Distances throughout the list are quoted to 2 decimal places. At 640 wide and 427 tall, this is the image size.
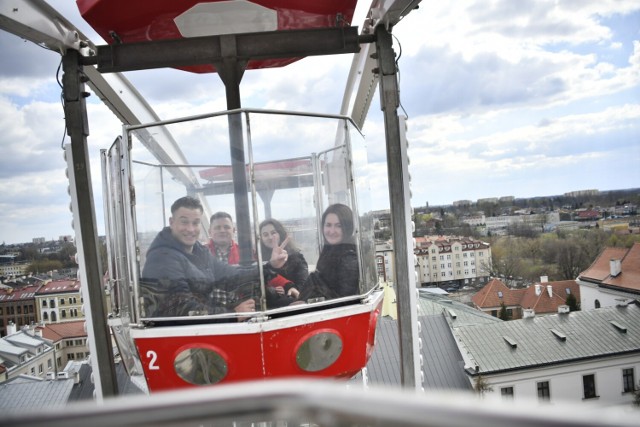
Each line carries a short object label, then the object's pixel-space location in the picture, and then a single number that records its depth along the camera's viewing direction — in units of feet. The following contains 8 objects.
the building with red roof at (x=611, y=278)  125.70
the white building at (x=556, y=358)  89.51
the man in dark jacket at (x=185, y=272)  12.02
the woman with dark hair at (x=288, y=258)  12.05
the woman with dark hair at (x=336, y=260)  12.73
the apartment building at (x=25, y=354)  101.30
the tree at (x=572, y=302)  128.90
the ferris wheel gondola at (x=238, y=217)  11.93
